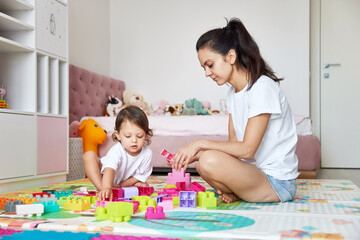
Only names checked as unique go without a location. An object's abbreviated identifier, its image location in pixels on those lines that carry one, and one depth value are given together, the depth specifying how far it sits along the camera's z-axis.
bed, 3.19
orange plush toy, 3.26
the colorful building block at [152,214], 1.35
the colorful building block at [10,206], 1.50
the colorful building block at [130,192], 1.71
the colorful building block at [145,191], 1.89
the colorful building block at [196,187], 1.90
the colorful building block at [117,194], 1.65
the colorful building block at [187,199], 1.58
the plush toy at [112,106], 4.10
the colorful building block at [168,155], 1.62
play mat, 1.14
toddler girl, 1.98
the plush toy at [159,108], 4.48
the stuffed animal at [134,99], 4.43
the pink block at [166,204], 1.54
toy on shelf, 2.28
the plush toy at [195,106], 4.32
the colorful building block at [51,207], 1.51
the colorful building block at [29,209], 1.42
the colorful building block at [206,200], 1.58
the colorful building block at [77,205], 1.53
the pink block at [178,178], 2.14
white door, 4.54
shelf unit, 2.29
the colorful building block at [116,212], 1.31
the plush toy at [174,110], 4.33
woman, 1.55
